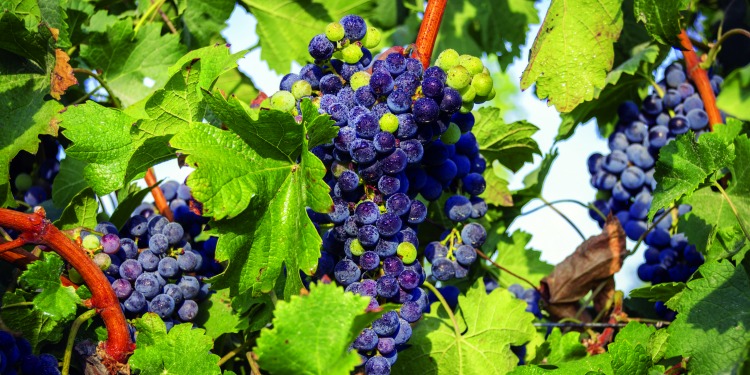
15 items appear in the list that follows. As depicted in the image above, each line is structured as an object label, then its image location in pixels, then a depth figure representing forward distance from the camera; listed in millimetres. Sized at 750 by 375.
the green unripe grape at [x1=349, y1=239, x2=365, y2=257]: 732
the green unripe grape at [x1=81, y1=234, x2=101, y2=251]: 756
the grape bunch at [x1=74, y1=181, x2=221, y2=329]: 763
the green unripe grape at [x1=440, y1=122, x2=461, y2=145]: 775
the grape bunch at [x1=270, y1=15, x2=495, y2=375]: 724
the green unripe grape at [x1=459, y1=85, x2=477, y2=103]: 751
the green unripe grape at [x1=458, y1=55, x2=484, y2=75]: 756
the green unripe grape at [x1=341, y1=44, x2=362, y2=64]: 746
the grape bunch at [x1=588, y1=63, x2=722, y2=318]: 930
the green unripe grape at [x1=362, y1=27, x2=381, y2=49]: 770
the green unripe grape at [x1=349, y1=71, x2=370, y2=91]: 739
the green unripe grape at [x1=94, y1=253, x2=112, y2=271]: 755
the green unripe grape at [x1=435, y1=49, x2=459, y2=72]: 754
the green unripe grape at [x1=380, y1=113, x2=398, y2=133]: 726
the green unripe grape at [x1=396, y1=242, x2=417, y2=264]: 737
